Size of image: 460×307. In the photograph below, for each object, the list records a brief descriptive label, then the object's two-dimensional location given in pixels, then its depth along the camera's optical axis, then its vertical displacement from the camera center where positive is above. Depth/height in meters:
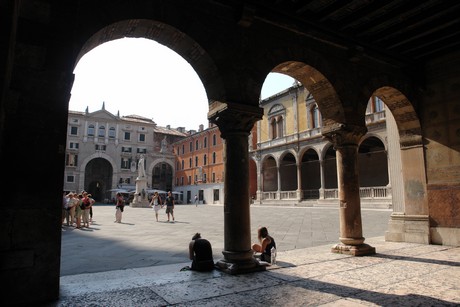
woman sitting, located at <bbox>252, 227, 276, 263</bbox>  5.45 -0.80
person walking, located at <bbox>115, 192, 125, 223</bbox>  14.77 -0.38
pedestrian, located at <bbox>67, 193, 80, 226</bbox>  12.66 -0.21
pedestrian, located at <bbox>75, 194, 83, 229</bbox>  12.69 -0.48
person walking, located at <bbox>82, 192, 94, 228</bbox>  12.84 -0.36
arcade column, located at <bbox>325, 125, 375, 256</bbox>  6.29 +0.17
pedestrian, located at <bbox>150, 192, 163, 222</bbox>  15.61 -0.27
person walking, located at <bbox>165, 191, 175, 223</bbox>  15.52 -0.27
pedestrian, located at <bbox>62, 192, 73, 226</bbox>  12.49 -0.26
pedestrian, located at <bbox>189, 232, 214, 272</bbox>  4.86 -0.87
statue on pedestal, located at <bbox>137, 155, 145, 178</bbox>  29.93 +2.60
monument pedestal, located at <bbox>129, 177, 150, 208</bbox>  30.09 +0.31
